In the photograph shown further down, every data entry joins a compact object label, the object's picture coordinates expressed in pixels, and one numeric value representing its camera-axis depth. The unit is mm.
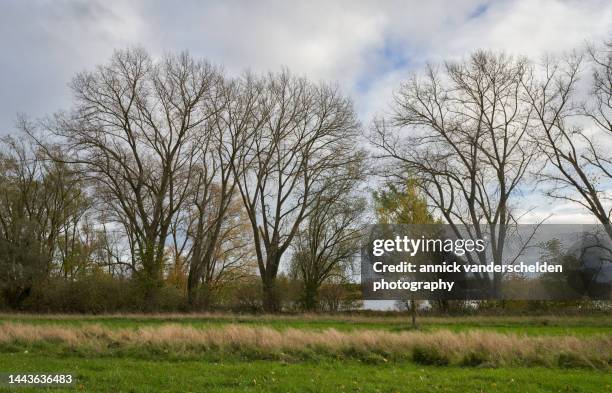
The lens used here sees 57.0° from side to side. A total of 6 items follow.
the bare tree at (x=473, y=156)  36031
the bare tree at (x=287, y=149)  41750
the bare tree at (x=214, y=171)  41250
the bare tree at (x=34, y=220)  38031
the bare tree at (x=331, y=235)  41406
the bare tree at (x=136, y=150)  38906
